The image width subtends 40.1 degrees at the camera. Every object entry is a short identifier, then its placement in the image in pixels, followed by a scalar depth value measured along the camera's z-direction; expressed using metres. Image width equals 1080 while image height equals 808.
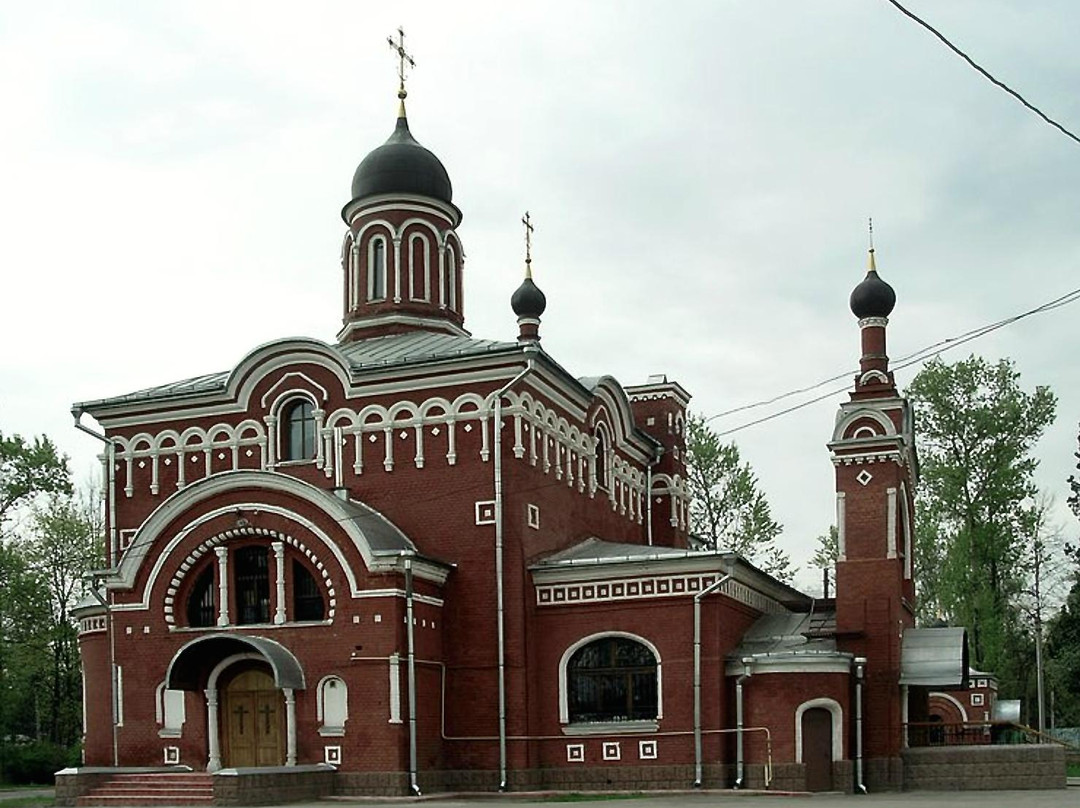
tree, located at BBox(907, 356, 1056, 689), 41.56
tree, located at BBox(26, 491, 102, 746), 43.09
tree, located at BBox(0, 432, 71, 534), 39.00
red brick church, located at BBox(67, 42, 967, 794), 24.02
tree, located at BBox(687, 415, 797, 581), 42.12
